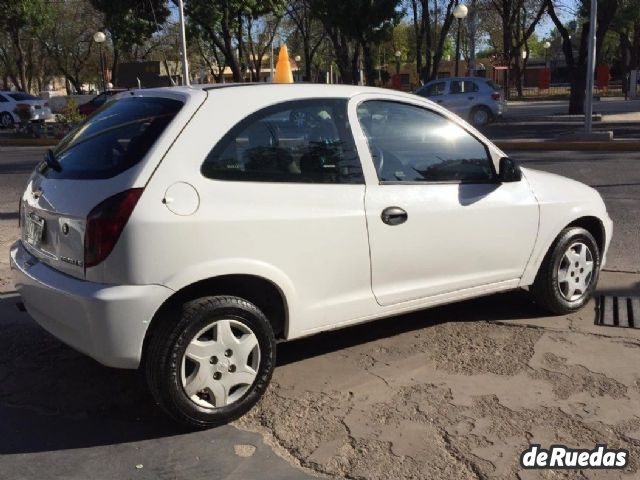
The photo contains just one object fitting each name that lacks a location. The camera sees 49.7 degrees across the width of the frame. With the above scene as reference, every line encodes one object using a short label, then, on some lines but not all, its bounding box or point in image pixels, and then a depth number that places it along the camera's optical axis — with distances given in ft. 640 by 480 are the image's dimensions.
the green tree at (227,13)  80.53
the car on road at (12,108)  91.71
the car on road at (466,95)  68.54
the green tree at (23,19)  103.91
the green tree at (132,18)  82.17
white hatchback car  10.48
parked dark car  86.58
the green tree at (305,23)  124.71
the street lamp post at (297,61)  184.01
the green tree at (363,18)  78.33
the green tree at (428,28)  98.61
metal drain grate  15.78
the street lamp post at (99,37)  107.65
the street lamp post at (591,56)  49.16
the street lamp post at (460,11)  84.12
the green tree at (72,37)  144.69
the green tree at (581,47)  66.49
